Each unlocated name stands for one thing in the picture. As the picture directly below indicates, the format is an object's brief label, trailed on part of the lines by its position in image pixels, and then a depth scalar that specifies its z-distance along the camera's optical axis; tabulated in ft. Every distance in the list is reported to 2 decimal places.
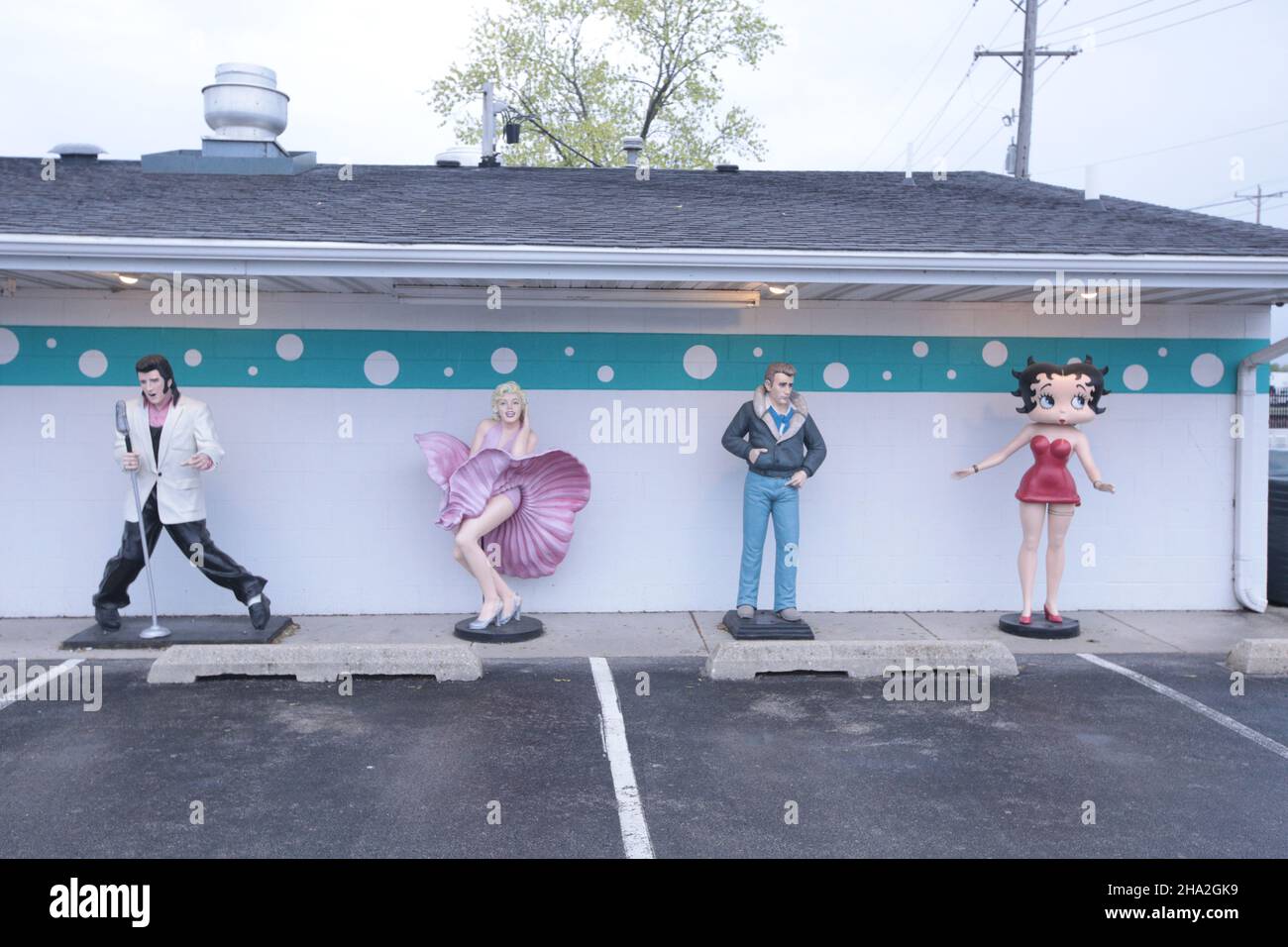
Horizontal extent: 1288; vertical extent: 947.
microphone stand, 24.51
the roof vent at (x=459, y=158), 39.07
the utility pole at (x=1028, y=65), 82.07
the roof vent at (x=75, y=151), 35.58
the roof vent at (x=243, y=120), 34.76
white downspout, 29.35
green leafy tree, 105.91
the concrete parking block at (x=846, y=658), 23.41
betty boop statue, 26.53
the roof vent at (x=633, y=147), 43.50
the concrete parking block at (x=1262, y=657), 23.71
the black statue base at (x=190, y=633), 24.86
